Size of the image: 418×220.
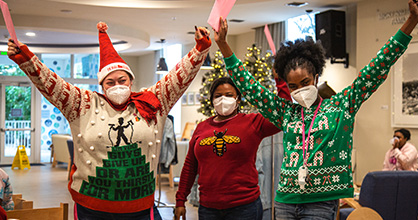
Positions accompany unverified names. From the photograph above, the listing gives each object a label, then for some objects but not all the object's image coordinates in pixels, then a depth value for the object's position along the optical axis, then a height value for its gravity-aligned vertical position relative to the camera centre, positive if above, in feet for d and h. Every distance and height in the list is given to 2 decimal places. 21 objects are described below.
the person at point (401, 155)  21.20 -1.86
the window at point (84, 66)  51.90 +4.53
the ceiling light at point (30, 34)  38.04 +5.83
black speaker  29.32 +4.74
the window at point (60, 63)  50.41 +4.75
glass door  46.52 -1.10
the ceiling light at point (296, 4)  29.48 +6.44
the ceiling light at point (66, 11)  31.58 +6.32
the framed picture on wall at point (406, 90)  25.62 +1.18
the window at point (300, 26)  33.45 +5.96
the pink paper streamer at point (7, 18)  6.62 +1.22
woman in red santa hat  7.43 -0.45
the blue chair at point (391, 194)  13.92 -2.32
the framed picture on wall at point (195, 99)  47.46 +1.08
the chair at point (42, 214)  9.55 -2.04
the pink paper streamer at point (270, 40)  9.23 +1.33
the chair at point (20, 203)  11.22 -2.19
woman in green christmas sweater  6.83 -0.30
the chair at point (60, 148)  41.51 -3.40
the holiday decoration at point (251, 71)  21.31 +1.72
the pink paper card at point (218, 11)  7.22 +1.47
